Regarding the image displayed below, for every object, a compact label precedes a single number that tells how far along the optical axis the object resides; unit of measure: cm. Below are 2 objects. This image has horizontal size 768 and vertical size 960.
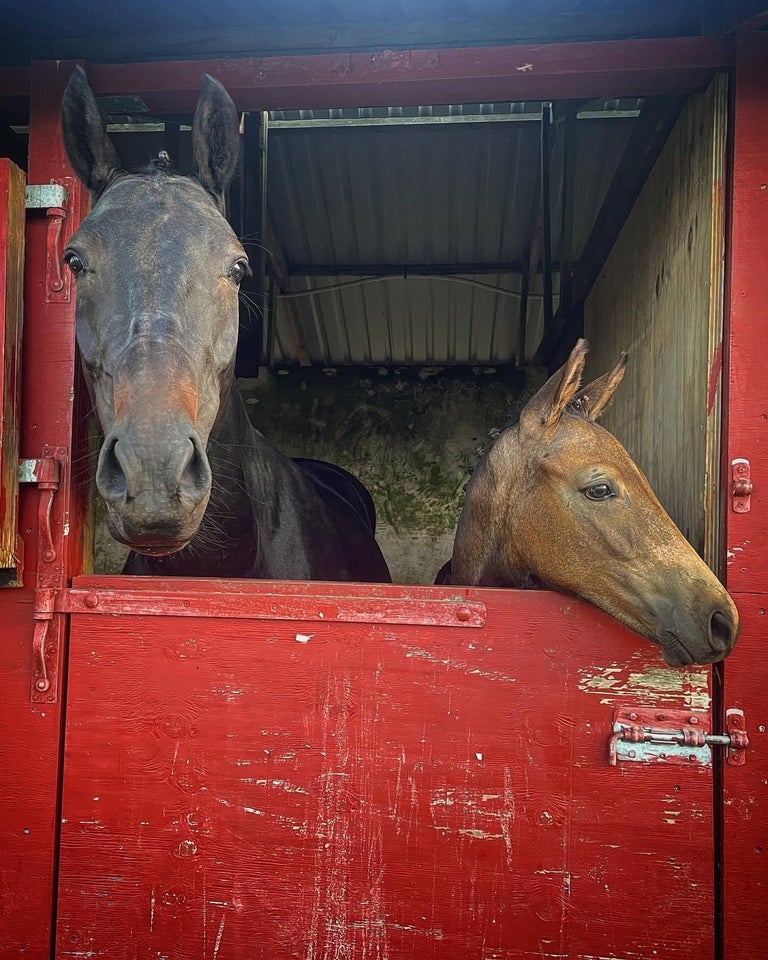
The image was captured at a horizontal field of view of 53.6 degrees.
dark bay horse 168
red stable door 192
